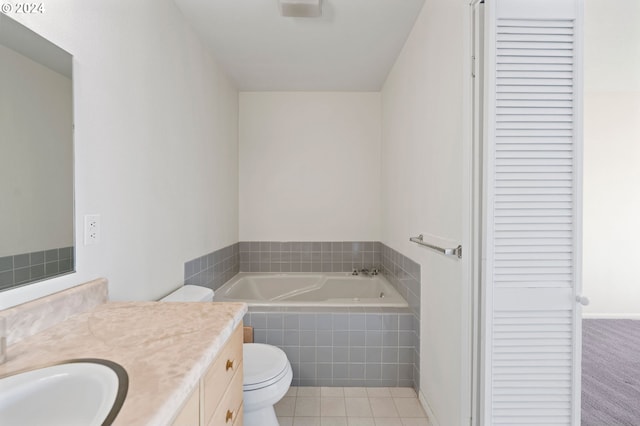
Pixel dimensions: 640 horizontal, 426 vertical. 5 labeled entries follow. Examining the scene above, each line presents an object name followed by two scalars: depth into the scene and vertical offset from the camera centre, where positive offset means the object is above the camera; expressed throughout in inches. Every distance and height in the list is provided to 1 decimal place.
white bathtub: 124.0 -31.8
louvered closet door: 47.5 -1.9
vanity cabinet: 29.5 -20.4
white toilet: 58.9 -32.3
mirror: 34.3 +5.6
